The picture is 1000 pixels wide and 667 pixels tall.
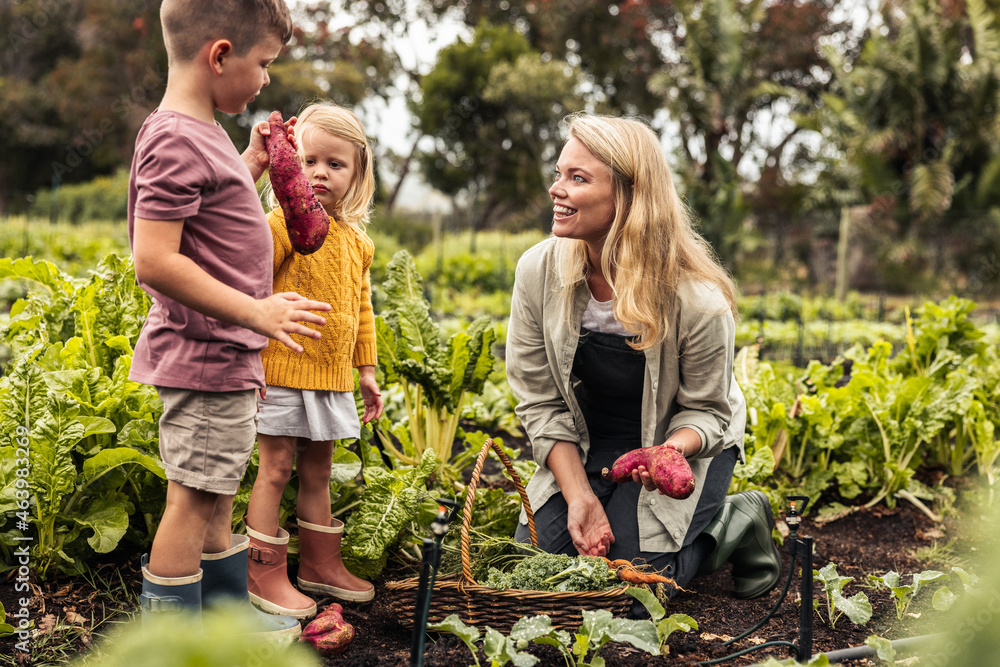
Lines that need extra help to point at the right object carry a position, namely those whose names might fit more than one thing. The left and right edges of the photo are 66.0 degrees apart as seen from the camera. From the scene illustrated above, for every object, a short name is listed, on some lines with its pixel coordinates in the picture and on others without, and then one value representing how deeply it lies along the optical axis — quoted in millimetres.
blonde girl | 1888
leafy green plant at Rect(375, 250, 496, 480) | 2615
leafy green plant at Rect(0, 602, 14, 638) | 1624
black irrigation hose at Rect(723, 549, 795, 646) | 1826
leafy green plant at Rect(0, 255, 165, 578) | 1848
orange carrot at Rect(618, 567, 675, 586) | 1833
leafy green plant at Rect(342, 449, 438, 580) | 1983
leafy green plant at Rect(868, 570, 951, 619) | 1861
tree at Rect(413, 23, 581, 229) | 18547
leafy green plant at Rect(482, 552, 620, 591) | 1867
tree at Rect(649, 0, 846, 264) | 14172
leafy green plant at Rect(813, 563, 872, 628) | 1799
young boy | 1332
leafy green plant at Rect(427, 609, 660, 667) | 1521
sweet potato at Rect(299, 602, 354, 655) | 1732
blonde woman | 2111
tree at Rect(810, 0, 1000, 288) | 13516
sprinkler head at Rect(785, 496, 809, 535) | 1649
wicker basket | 1751
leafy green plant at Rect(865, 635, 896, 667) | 1482
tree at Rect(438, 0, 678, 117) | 20688
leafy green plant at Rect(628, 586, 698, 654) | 1646
